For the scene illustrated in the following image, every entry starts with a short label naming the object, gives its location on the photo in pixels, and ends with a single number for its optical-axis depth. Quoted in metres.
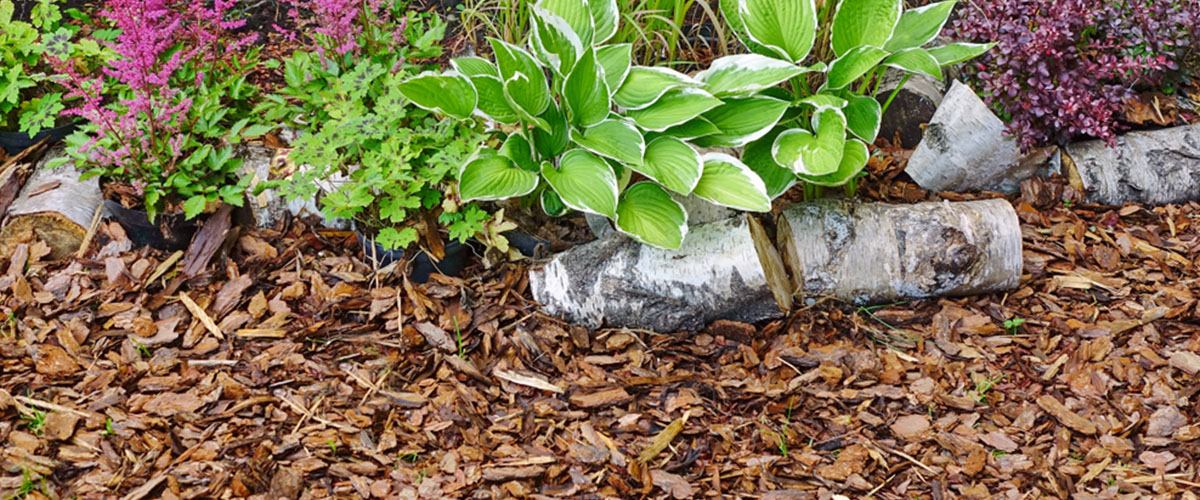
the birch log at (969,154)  3.36
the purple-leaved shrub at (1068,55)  3.33
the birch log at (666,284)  2.86
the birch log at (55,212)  3.17
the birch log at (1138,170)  3.48
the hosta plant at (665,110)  2.72
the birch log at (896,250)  2.98
